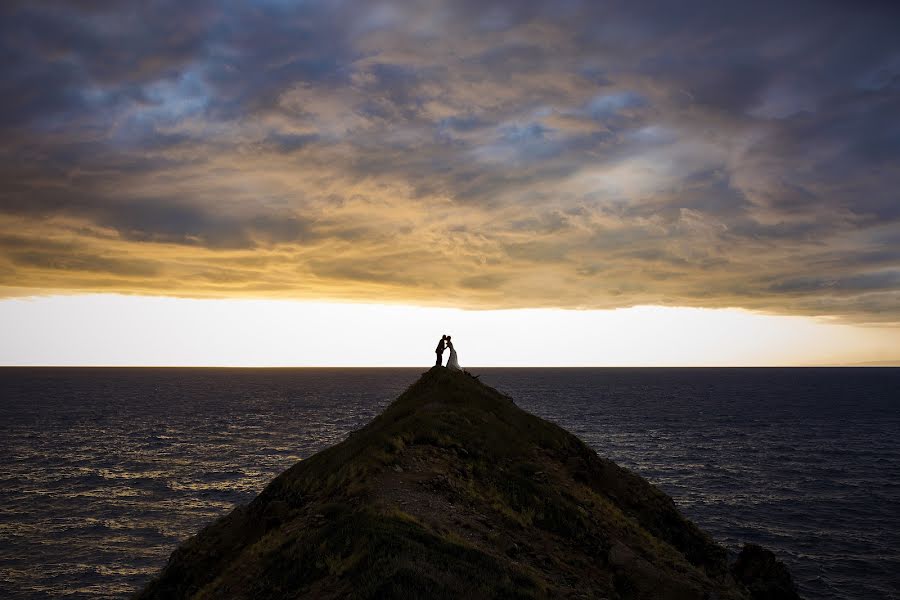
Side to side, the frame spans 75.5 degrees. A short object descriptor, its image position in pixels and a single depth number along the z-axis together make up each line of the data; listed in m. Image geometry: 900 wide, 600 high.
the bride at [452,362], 41.53
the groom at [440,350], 40.06
